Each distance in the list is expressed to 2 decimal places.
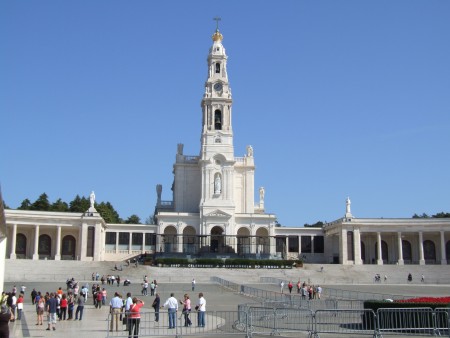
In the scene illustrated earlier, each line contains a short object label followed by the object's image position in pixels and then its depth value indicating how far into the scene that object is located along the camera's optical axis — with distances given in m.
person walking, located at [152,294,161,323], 28.23
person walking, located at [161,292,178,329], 25.16
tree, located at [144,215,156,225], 135.05
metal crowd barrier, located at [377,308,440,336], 22.92
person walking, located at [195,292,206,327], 25.80
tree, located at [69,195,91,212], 105.28
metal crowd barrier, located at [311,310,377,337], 23.17
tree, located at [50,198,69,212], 105.94
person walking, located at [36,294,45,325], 27.82
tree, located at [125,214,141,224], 128.88
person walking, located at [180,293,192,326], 26.11
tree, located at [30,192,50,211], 105.62
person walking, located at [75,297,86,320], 29.84
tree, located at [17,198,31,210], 107.26
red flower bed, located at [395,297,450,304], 25.66
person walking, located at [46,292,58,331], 26.29
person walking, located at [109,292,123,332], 26.89
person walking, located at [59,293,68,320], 30.07
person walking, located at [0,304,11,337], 15.91
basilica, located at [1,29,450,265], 81.00
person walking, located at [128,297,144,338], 22.11
